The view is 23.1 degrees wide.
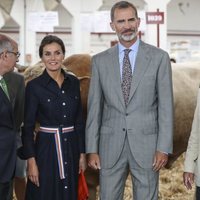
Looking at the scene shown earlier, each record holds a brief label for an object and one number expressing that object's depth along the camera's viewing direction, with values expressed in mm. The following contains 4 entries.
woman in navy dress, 3154
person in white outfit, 2988
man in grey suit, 3055
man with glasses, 2922
